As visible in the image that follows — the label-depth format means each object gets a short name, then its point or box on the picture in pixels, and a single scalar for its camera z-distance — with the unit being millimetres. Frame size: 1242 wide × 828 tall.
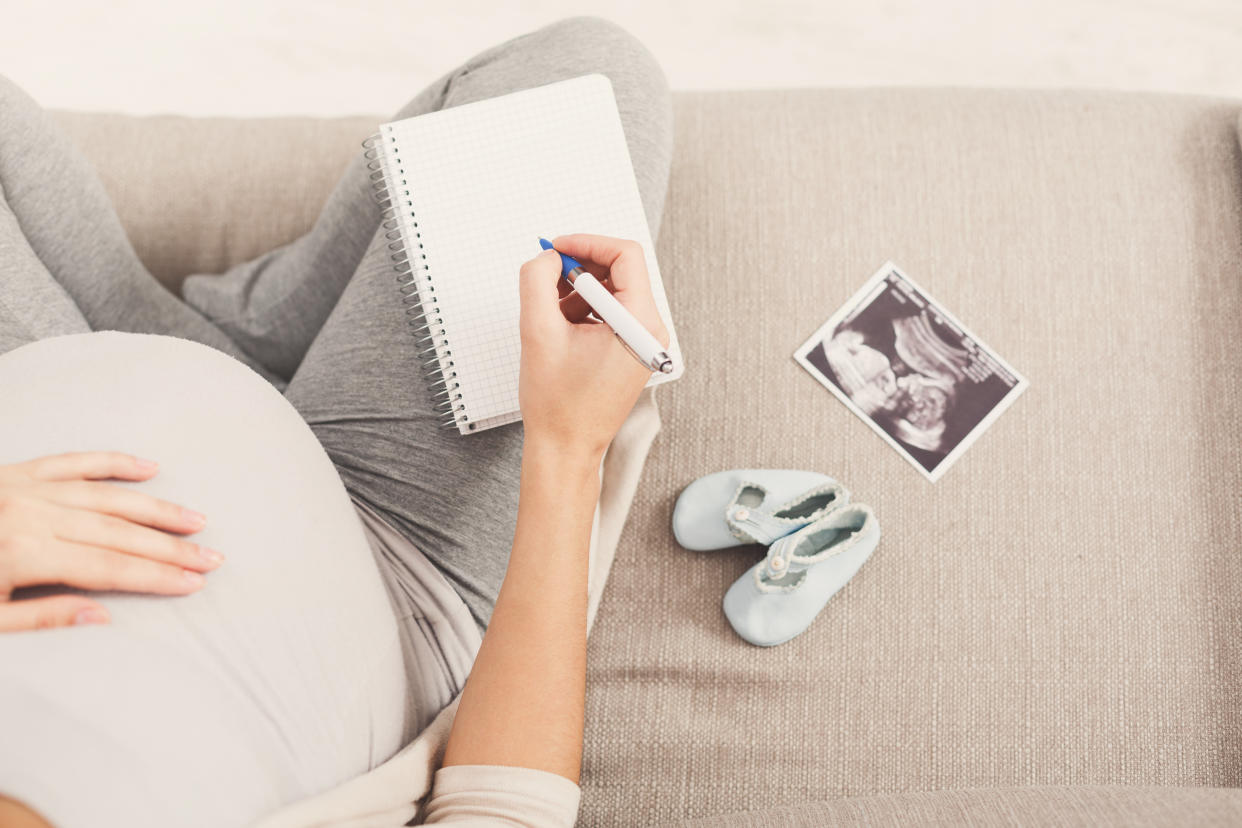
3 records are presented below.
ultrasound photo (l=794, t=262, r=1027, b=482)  955
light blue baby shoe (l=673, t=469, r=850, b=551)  898
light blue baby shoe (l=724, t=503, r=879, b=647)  874
